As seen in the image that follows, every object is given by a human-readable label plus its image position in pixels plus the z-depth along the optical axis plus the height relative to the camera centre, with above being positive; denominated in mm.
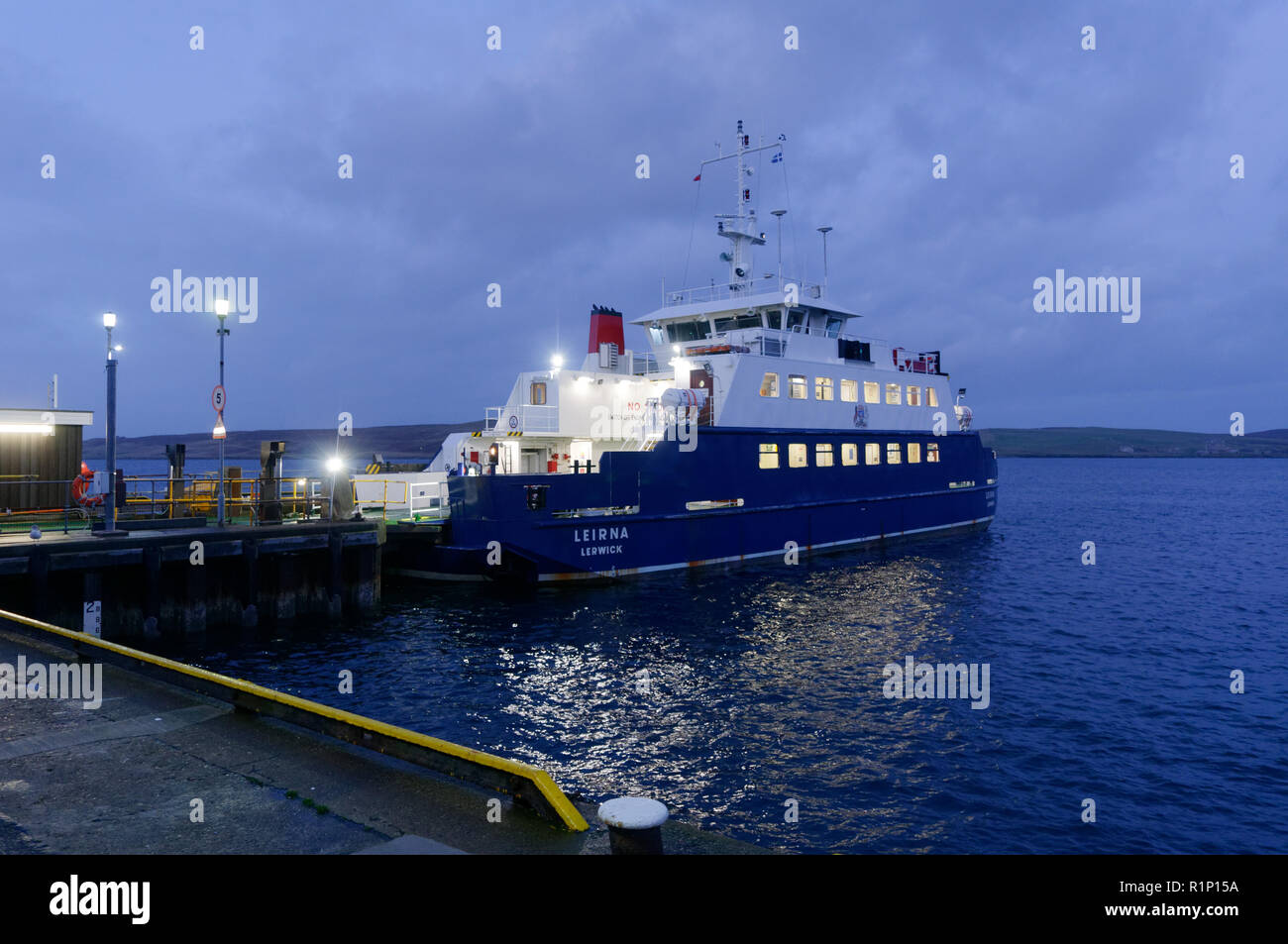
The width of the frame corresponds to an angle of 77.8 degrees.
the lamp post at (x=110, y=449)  14725 +394
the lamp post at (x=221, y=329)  17328 +3215
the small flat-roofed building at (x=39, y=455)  18859 +363
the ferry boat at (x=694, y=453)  20500 +480
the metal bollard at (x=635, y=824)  4254 -1894
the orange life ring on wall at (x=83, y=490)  18473 -491
